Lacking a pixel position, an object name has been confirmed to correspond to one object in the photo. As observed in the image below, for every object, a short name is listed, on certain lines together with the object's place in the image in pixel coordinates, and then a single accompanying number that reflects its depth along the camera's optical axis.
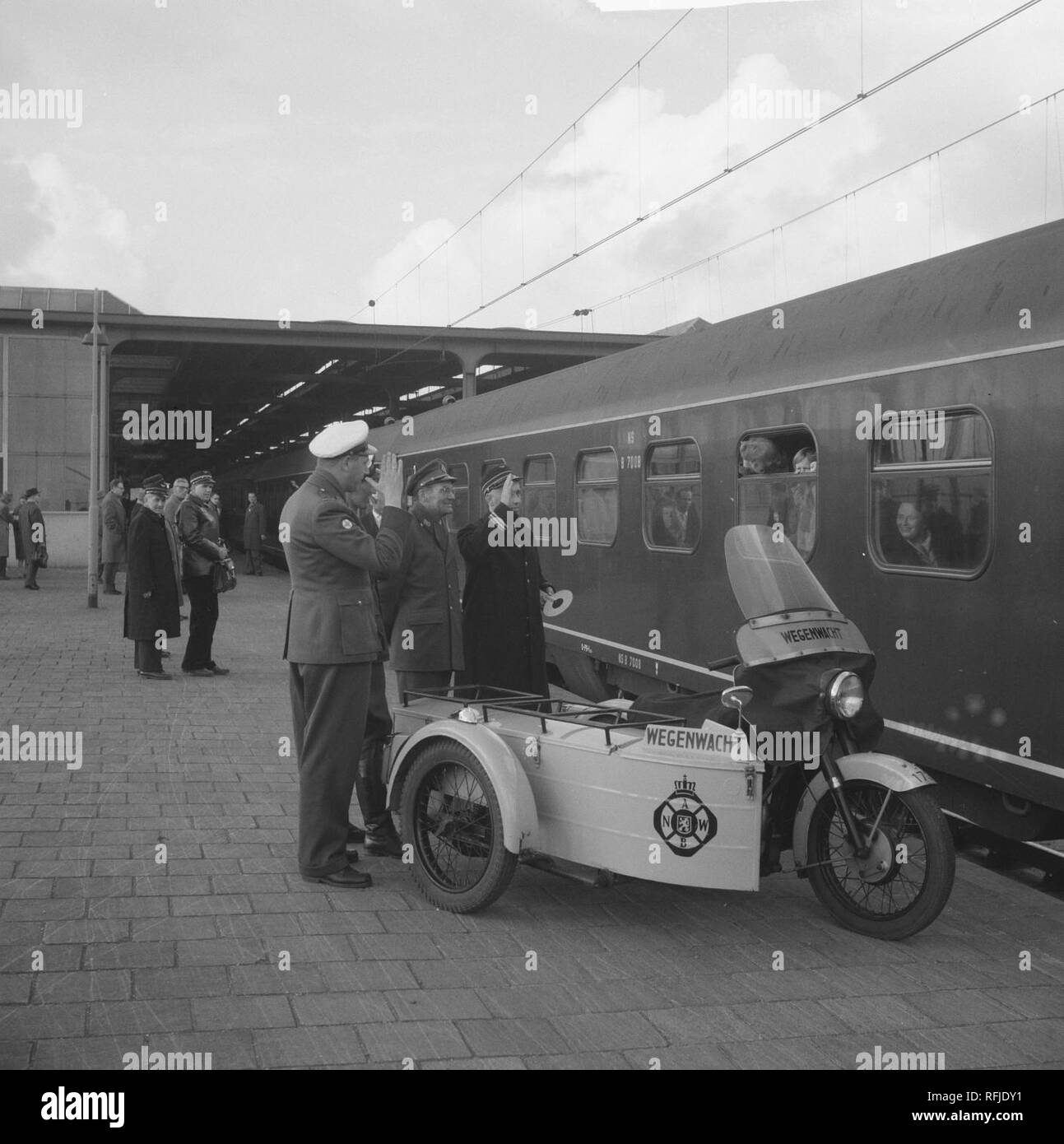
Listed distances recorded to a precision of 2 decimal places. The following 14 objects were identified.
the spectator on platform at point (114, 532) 21.33
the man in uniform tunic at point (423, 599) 6.45
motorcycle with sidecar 4.89
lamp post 20.69
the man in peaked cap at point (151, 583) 12.23
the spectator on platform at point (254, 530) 31.73
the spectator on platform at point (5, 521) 26.52
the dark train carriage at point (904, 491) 6.13
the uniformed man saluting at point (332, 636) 5.62
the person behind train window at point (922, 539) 6.70
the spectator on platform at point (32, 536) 24.64
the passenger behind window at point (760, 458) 8.44
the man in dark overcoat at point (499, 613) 6.86
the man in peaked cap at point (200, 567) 12.57
